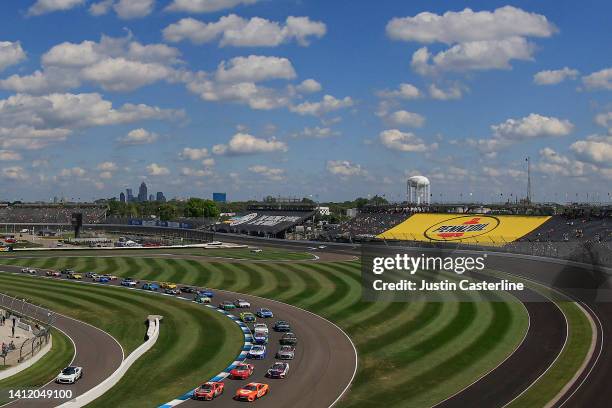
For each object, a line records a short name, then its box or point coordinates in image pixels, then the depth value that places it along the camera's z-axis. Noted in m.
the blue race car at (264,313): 69.94
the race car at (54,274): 102.94
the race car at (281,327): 62.75
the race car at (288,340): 56.78
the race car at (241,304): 75.56
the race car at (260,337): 57.29
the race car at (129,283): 92.50
